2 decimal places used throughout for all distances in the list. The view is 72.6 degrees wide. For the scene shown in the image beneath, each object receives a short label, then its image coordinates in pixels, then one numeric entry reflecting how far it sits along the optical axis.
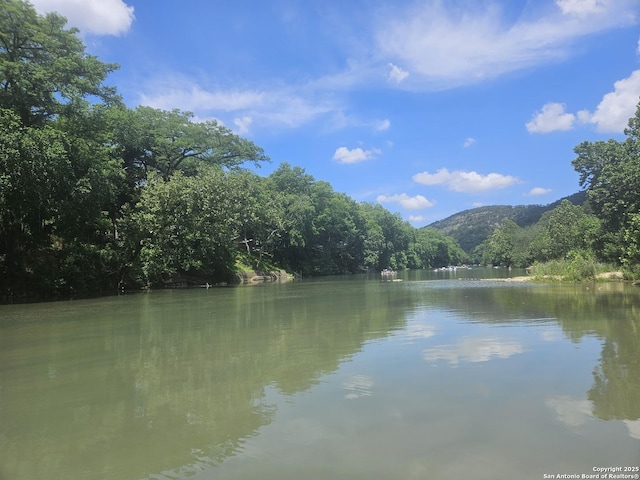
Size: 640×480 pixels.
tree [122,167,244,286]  36.44
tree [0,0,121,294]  23.33
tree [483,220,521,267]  108.88
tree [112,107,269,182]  43.94
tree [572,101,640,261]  36.19
